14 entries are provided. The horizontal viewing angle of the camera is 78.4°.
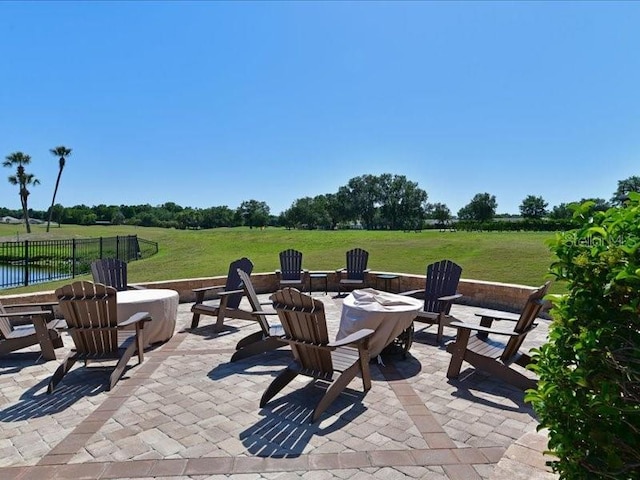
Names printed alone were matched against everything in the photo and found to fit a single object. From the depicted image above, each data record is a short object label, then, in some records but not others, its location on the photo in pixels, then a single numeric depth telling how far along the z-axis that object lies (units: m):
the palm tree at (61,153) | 45.78
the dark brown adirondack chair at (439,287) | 6.32
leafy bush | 1.32
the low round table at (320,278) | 10.59
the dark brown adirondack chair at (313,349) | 3.48
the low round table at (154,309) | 5.36
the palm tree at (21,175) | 41.81
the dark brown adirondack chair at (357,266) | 9.94
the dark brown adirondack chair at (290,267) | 9.83
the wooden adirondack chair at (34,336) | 4.84
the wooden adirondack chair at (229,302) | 6.37
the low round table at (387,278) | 9.74
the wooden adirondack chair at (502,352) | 4.04
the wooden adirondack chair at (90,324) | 4.09
